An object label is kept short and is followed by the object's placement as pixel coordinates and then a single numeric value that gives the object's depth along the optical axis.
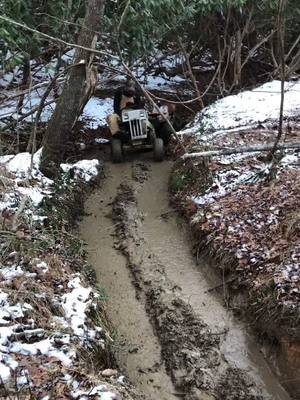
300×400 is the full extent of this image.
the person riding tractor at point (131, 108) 9.70
